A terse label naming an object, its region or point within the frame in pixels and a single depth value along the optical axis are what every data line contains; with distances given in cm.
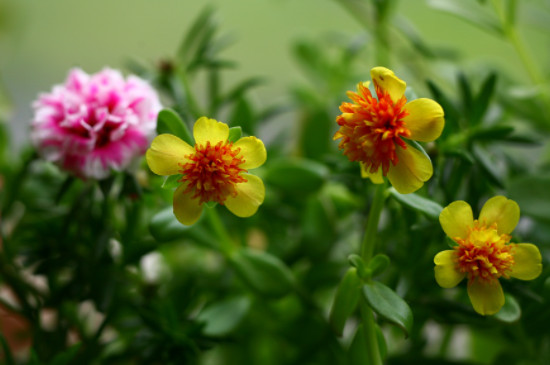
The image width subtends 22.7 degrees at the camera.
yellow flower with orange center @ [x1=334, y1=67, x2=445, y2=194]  32
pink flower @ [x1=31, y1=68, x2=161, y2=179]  36
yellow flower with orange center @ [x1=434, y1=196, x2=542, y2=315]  33
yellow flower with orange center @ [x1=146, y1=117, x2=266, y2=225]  33
